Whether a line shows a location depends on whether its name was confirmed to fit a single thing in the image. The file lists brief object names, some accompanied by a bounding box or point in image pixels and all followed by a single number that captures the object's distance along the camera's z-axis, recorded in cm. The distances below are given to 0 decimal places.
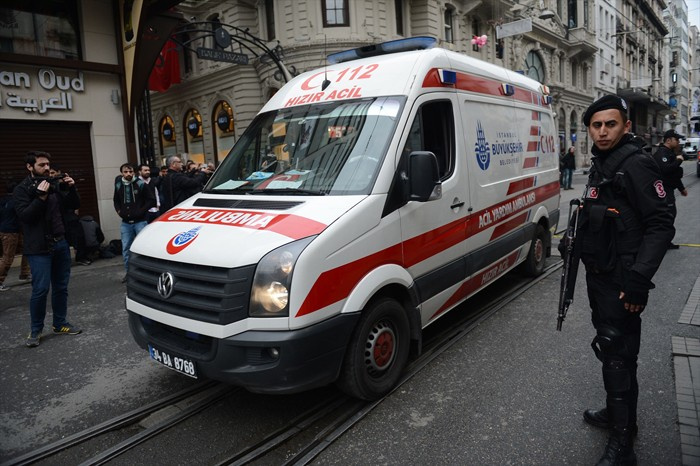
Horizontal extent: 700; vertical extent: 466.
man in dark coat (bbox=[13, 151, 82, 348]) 512
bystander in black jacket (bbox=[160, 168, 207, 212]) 913
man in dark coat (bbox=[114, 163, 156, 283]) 825
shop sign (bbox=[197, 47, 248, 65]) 1103
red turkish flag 1809
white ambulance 306
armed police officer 269
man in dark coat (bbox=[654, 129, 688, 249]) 777
